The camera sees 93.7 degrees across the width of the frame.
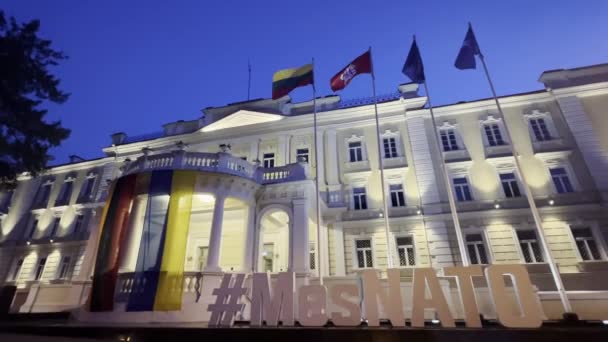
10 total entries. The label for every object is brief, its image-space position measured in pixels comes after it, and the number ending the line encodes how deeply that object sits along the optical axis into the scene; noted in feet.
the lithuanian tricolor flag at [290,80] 49.32
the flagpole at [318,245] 36.96
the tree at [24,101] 48.80
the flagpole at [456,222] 35.62
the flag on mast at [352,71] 47.96
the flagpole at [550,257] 29.66
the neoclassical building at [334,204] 38.04
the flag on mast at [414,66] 45.29
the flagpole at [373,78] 40.68
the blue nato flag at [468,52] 43.04
